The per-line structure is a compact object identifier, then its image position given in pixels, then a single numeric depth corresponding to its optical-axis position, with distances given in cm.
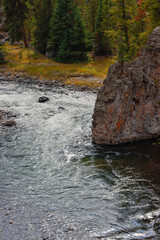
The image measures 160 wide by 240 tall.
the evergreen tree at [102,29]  4291
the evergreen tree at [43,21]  4316
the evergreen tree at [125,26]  2473
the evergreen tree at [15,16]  4475
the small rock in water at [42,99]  2433
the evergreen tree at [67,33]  3969
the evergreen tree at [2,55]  4106
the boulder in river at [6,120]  1827
